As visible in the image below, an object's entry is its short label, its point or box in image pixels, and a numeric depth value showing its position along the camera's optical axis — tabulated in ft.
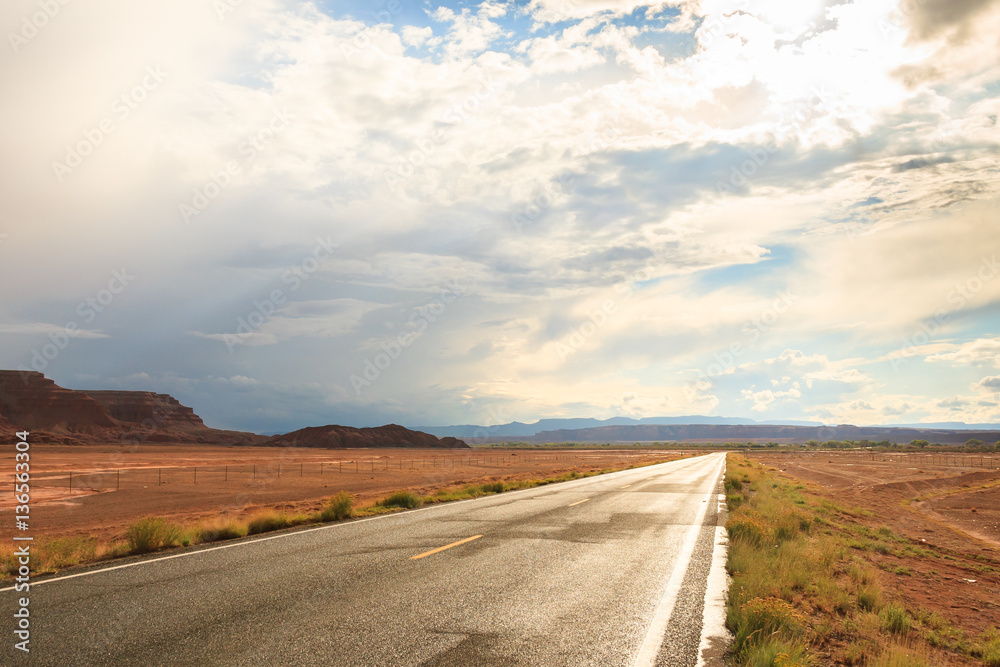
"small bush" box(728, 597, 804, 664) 18.86
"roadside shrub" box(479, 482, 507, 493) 90.12
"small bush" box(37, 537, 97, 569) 33.14
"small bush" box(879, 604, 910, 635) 24.38
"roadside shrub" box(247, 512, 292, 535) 46.35
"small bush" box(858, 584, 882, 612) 26.89
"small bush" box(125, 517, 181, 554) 36.96
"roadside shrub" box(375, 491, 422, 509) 65.26
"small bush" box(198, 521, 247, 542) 42.76
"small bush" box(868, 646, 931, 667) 18.13
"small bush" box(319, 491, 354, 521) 53.36
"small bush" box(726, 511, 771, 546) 37.83
